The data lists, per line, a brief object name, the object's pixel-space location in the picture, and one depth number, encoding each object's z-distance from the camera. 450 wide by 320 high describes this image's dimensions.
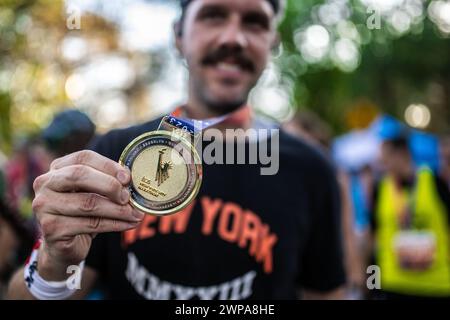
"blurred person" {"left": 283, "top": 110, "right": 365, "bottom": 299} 4.93
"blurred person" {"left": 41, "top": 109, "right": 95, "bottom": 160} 2.60
